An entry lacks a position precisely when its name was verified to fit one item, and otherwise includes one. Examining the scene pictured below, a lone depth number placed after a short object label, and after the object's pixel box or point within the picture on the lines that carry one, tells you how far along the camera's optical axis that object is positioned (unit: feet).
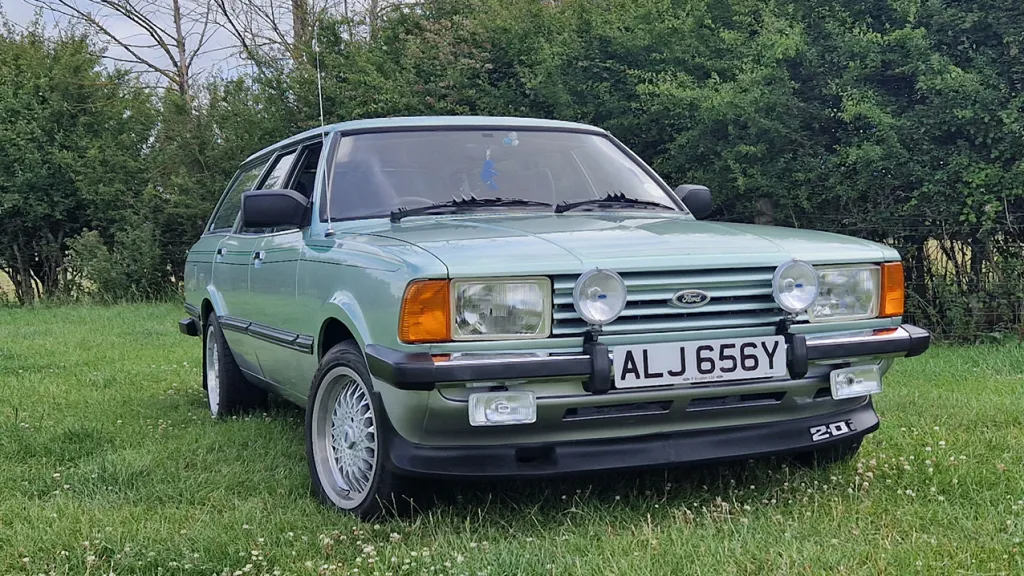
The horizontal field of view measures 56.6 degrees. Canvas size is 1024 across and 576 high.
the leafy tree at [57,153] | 50.06
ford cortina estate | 9.40
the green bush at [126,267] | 47.67
